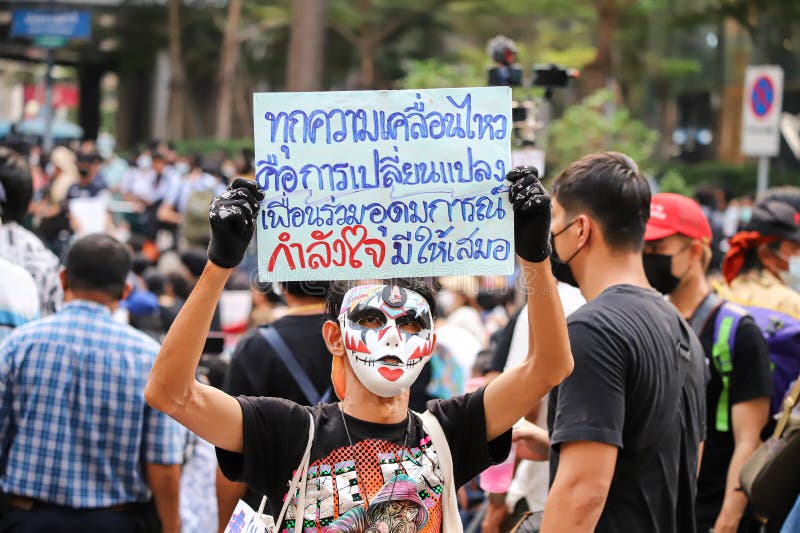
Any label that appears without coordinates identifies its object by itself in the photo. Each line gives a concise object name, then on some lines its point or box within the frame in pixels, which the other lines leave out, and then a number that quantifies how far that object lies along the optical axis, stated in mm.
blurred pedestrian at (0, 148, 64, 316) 6359
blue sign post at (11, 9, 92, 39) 21531
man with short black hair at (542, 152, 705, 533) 3699
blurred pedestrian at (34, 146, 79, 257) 13591
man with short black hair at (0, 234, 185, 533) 4879
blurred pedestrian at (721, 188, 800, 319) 5820
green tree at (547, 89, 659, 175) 16391
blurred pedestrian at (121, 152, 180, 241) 20047
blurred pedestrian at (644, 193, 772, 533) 4965
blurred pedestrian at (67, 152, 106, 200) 17547
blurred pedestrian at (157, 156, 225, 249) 16547
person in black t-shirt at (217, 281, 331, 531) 4797
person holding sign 3119
